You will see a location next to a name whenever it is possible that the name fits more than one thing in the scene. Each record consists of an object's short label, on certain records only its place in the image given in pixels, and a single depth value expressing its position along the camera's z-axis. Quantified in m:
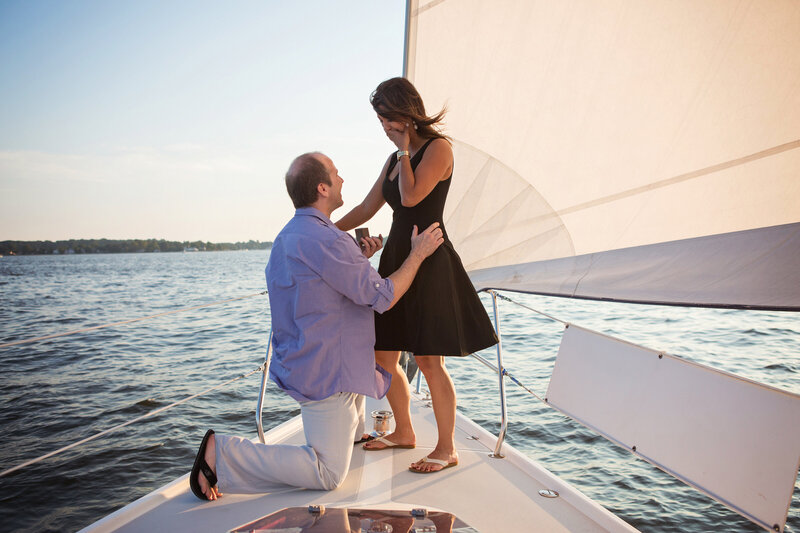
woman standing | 1.74
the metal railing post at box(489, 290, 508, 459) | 1.95
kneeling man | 1.61
